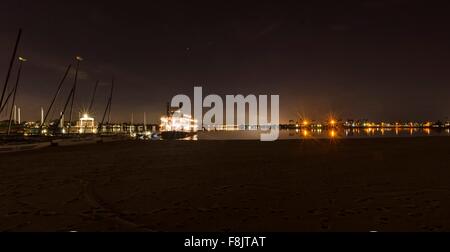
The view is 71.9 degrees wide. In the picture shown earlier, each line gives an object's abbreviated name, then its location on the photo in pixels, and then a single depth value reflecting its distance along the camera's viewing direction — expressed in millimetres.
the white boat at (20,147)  22736
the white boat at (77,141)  30688
